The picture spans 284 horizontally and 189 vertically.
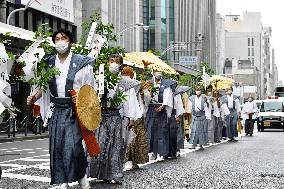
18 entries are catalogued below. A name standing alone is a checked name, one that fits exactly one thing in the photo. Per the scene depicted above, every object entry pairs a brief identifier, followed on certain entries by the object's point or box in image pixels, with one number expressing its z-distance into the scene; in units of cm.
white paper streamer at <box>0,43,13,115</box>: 709
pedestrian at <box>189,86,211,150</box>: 1797
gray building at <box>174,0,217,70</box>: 9106
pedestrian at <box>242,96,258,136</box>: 2917
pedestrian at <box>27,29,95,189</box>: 751
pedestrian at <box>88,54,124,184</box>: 899
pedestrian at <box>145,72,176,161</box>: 1341
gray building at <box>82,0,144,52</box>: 5347
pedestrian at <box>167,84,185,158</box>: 1395
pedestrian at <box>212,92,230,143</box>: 2147
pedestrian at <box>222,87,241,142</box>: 2361
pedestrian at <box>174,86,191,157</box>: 1406
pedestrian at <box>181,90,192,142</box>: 1595
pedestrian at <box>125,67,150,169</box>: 1115
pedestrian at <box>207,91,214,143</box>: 2060
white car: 3559
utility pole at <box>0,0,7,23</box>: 3562
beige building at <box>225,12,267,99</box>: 15375
